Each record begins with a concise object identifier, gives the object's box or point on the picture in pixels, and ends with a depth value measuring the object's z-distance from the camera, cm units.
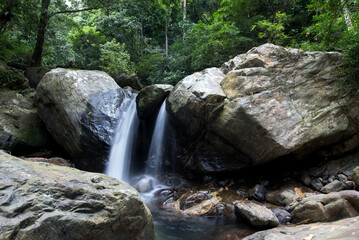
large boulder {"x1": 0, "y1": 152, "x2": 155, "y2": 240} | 214
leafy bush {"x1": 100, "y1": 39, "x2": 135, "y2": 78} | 1484
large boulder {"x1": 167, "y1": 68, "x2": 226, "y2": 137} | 755
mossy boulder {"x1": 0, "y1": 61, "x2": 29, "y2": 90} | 991
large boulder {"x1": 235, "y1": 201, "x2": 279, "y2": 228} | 500
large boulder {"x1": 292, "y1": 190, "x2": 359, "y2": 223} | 458
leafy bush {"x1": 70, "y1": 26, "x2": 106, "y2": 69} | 1938
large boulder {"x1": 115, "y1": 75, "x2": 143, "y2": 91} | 1316
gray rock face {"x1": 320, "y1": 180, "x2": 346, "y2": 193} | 621
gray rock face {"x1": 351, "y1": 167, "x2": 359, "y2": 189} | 571
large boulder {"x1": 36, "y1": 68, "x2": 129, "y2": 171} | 798
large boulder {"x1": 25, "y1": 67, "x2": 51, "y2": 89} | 1224
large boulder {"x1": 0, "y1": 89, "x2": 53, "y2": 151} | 847
